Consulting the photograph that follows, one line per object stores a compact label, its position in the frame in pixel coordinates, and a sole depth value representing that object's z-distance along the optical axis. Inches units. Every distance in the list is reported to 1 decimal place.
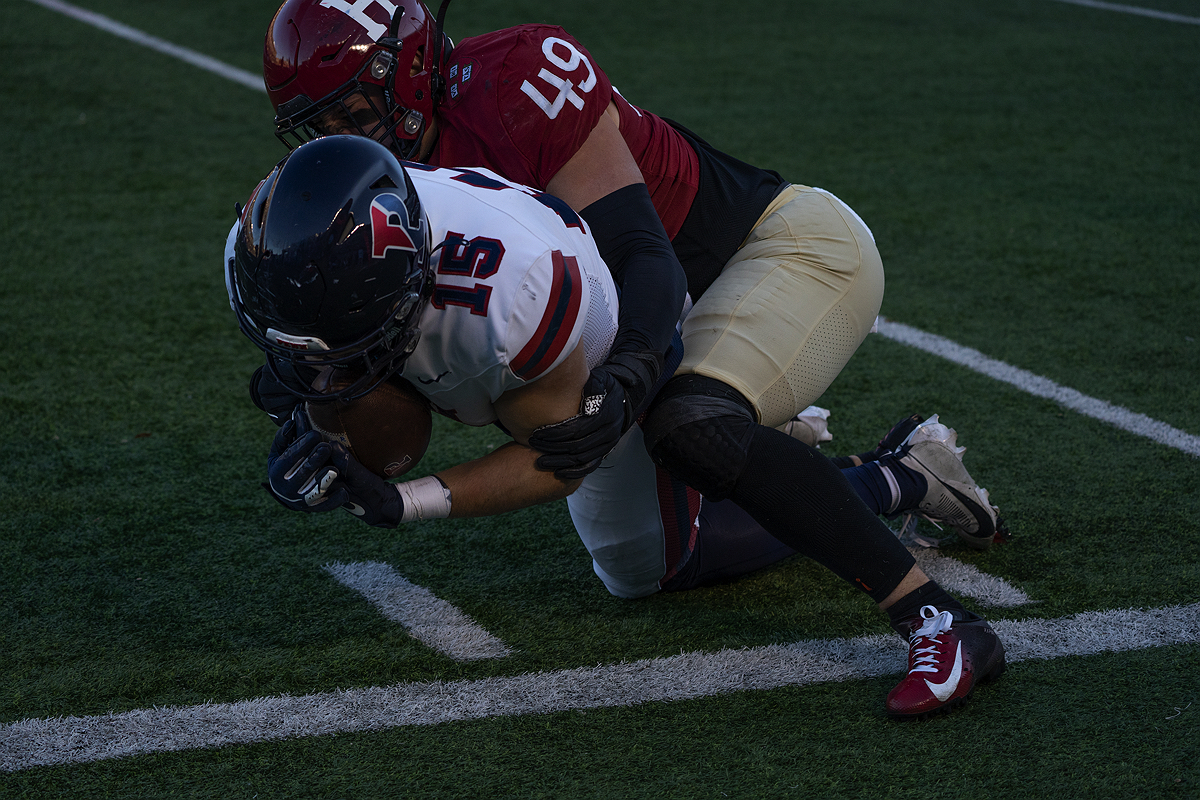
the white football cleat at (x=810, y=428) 241.3
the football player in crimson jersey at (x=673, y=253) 174.4
